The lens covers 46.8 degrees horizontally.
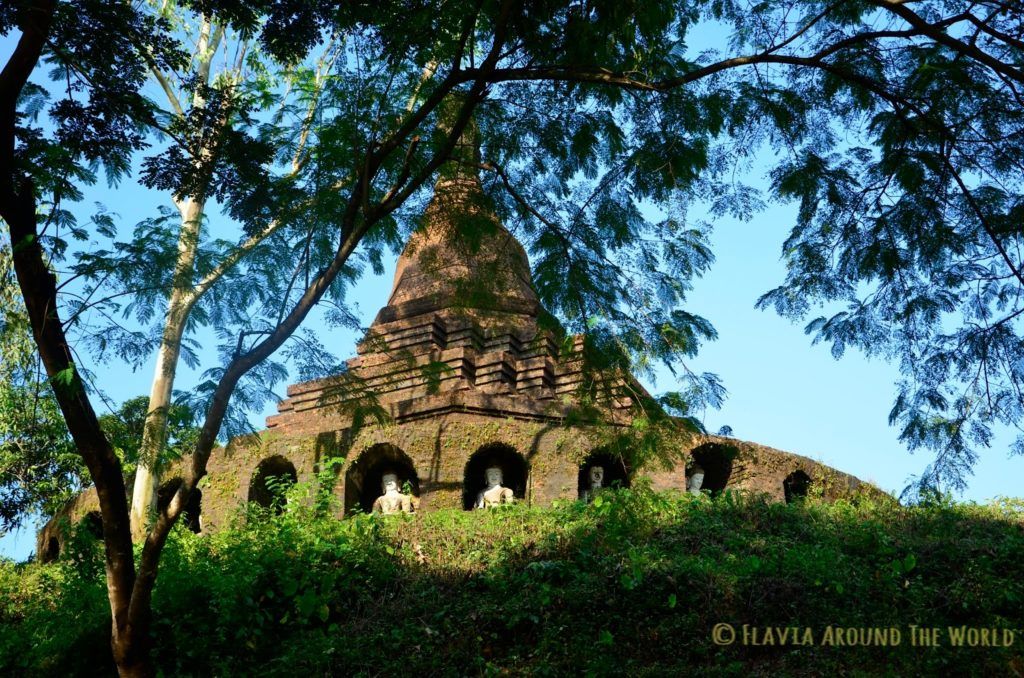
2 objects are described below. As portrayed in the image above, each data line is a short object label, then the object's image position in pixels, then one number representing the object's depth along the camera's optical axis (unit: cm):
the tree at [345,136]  691
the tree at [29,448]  1501
